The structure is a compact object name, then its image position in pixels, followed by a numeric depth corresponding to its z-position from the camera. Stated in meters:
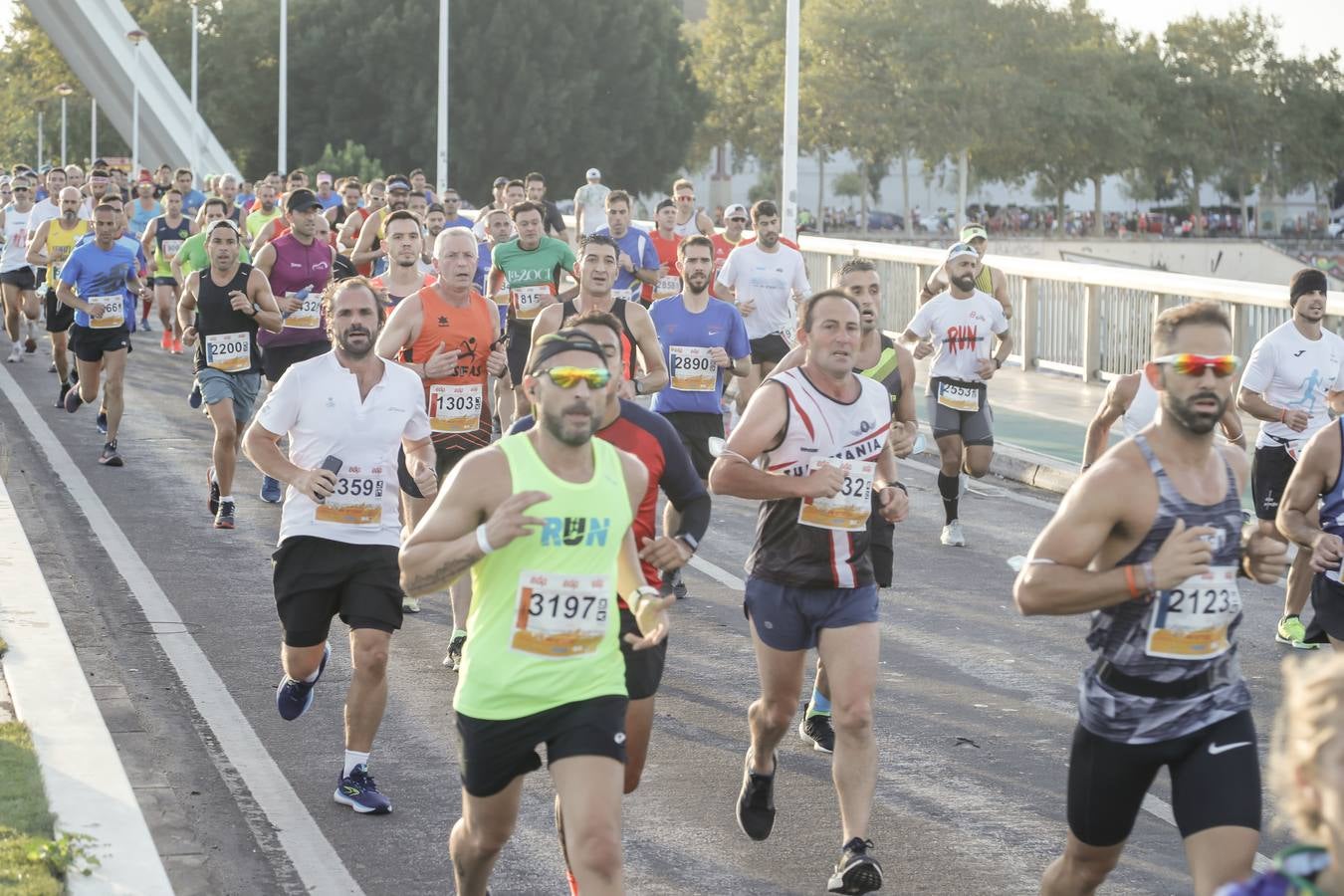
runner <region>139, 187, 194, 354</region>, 24.14
